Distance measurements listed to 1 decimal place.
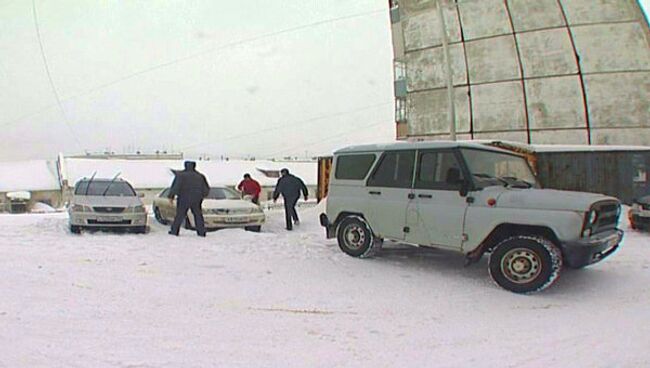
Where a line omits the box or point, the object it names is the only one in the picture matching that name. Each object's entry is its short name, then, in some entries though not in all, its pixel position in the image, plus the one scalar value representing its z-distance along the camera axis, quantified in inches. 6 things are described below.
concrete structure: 871.1
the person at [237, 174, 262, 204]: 568.6
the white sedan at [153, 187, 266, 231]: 436.1
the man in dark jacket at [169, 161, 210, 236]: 386.0
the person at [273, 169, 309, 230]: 477.1
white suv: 219.5
